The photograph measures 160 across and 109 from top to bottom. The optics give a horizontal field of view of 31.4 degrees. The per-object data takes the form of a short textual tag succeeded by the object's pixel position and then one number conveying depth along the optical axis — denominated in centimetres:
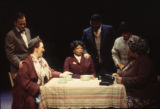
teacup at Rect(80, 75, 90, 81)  441
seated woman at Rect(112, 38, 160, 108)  402
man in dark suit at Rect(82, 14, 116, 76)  564
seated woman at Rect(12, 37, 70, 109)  427
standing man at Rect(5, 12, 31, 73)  518
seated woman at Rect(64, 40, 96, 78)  529
